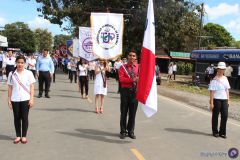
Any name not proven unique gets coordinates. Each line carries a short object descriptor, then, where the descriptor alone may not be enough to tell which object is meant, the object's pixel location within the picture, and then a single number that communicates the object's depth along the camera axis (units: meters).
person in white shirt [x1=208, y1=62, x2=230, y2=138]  9.95
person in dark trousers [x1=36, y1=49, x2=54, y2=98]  16.91
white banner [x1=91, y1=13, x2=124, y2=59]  13.81
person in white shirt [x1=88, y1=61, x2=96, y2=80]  31.17
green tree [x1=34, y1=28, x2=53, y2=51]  152.52
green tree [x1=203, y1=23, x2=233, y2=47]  95.29
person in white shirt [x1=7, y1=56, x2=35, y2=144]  8.34
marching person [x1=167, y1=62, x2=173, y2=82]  38.75
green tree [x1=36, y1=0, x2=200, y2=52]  37.03
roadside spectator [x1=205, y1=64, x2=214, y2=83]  32.24
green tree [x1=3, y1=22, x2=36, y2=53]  129.25
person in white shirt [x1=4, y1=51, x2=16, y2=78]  21.52
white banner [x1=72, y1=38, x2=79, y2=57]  30.77
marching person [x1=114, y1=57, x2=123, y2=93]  22.64
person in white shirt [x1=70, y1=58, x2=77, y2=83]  26.70
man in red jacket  9.10
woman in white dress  13.13
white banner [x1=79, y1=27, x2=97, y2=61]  19.08
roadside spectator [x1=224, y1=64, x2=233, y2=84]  29.67
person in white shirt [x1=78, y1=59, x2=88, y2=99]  17.37
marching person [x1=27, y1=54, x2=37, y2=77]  20.95
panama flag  8.48
